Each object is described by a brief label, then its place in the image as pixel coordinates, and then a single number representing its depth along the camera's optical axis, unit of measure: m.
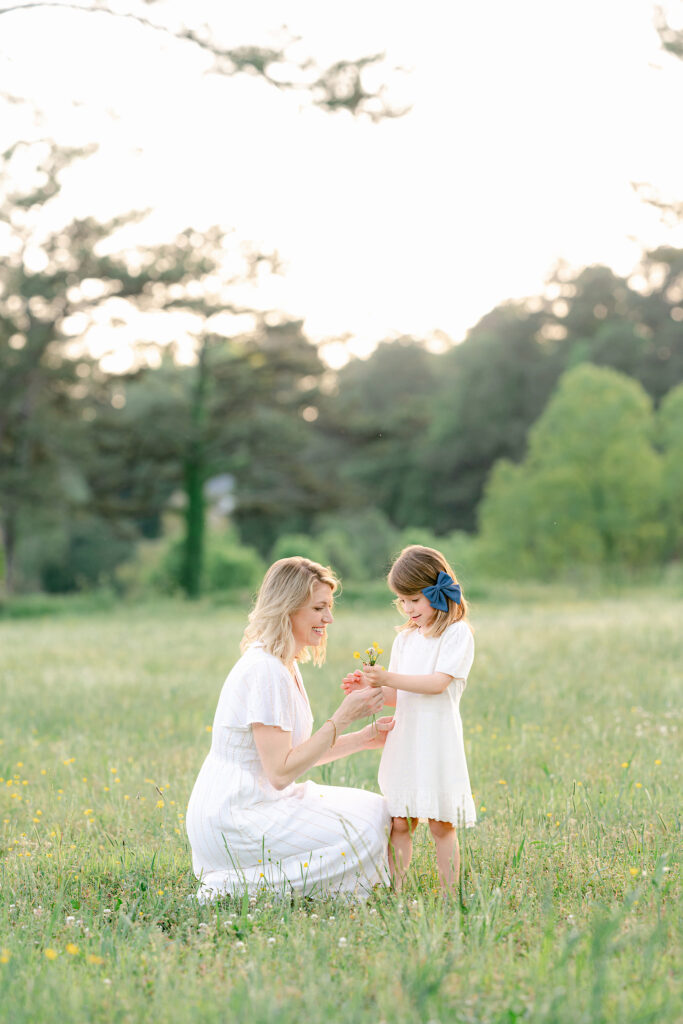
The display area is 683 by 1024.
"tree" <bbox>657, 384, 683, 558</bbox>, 42.91
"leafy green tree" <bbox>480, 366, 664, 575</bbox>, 41.28
